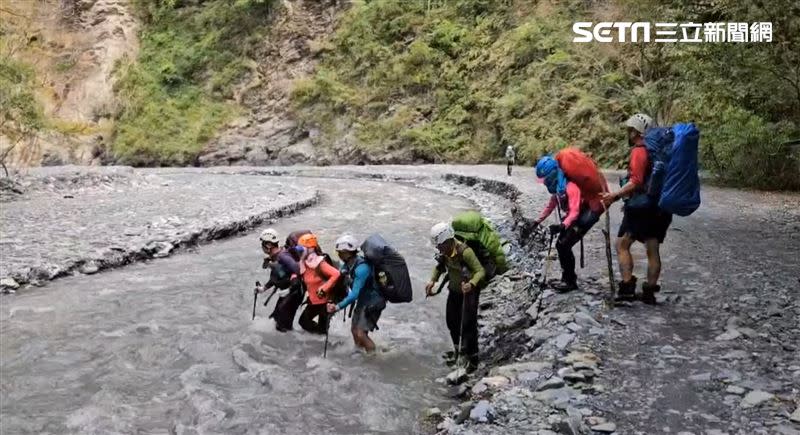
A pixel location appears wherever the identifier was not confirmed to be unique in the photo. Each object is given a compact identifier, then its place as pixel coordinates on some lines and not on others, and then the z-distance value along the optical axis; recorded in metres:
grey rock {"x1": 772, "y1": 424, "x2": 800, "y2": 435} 3.75
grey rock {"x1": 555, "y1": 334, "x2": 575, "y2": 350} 5.45
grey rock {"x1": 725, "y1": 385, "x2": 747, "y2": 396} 4.33
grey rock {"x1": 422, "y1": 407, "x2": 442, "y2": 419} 5.15
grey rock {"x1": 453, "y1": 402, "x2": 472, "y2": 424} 4.45
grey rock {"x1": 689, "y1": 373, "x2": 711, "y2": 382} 4.59
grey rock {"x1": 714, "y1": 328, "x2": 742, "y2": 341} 5.41
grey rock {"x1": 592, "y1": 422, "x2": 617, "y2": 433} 3.91
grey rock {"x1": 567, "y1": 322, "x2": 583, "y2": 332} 5.78
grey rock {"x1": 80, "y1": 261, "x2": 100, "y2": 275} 10.07
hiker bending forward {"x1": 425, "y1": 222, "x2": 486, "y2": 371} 5.60
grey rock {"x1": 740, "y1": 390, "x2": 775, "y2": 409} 4.16
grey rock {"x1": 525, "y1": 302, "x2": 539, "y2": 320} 6.71
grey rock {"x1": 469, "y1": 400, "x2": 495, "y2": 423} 4.29
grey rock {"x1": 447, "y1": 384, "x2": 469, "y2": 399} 5.53
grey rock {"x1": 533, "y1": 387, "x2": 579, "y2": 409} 4.34
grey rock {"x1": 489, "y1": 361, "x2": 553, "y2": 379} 5.04
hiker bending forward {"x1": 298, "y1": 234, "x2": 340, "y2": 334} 6.49
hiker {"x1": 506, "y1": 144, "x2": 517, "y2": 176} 23.63
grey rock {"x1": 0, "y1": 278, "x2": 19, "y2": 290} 8.91
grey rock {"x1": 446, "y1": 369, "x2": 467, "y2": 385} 5.85
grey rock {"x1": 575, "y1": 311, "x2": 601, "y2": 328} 5.86
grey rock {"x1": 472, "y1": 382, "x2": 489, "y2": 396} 4.97
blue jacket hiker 6.13
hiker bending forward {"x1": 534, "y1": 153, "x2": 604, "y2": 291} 6.53
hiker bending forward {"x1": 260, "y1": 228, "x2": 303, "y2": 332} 7.07
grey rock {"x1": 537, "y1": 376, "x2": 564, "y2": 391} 4.62
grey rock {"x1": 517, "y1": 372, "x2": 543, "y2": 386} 4.80
